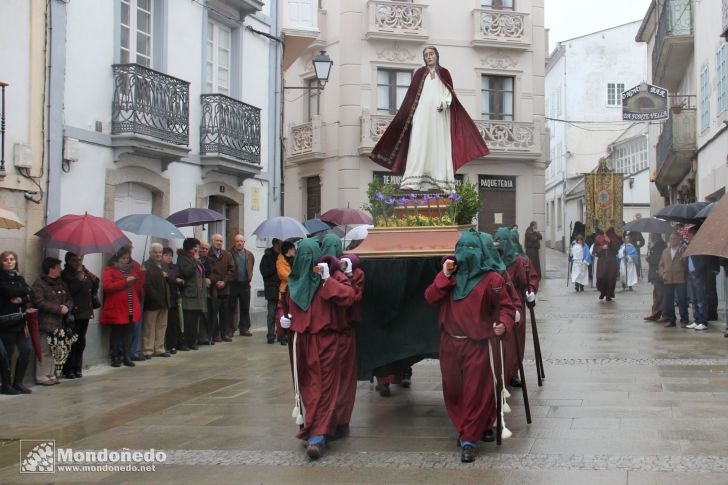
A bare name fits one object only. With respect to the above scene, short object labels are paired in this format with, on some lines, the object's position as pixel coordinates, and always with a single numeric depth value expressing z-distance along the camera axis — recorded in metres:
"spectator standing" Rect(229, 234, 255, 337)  15.95
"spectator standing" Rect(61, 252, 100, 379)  11.52
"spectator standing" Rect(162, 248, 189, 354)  13.80
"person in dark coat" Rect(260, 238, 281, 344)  15.34
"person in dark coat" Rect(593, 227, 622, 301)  21.39
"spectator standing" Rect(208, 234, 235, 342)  15.21
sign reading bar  23.67
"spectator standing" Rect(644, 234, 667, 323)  16.67
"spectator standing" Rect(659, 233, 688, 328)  16.00
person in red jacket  12.51
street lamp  19.00
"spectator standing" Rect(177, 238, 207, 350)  14.13
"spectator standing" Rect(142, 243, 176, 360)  13.26
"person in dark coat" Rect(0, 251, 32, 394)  10.15
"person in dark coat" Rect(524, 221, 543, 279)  26.52
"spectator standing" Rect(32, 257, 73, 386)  10.87
